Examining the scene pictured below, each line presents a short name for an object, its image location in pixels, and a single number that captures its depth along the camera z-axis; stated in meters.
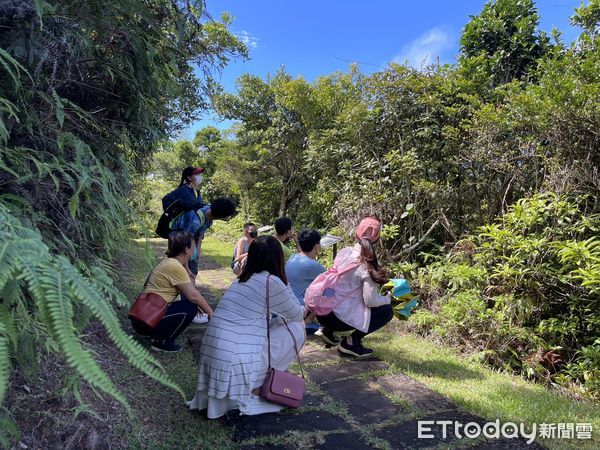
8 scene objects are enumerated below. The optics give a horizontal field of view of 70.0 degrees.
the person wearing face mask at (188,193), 4.54
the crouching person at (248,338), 2.84
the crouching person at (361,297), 4.14
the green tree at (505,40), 6.91
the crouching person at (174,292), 3.74
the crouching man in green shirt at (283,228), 4.94
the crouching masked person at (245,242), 5.93
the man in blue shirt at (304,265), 4.75
